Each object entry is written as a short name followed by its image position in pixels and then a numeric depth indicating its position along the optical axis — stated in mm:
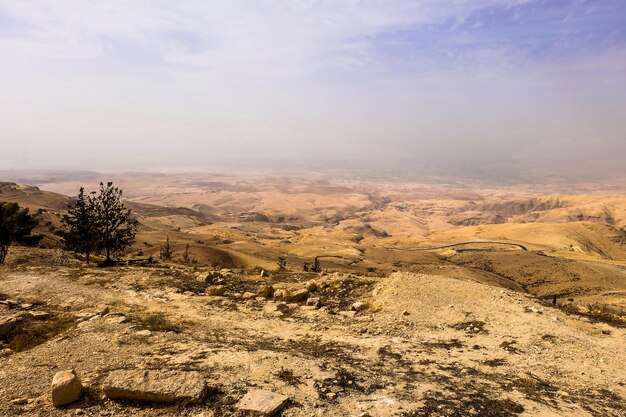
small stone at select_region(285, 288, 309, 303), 14426
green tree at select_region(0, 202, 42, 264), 19875
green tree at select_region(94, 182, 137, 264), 21706
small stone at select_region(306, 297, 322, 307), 13883
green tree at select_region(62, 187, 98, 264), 22297
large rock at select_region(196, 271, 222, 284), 16969
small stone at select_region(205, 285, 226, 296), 14992
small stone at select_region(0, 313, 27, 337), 9469
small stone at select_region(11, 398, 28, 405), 6398
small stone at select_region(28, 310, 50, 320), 11000
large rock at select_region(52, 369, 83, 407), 6207
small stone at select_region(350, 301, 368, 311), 13477
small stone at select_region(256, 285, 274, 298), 15016
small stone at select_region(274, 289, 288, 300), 14681
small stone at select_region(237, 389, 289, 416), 6091
